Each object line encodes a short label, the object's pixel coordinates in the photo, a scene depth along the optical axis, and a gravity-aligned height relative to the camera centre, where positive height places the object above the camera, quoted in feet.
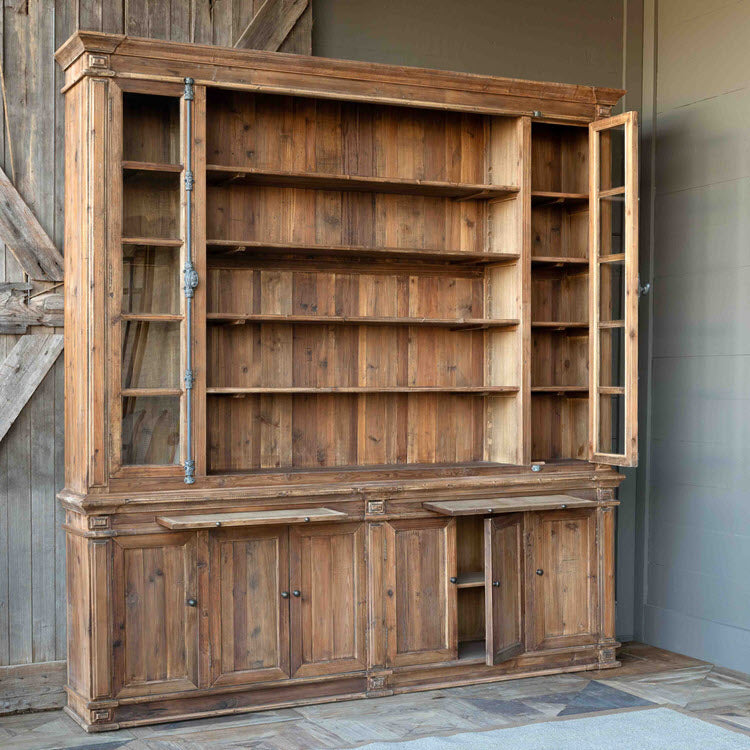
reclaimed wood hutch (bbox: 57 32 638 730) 14.55 -0.25
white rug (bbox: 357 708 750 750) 13.60 -5.14
